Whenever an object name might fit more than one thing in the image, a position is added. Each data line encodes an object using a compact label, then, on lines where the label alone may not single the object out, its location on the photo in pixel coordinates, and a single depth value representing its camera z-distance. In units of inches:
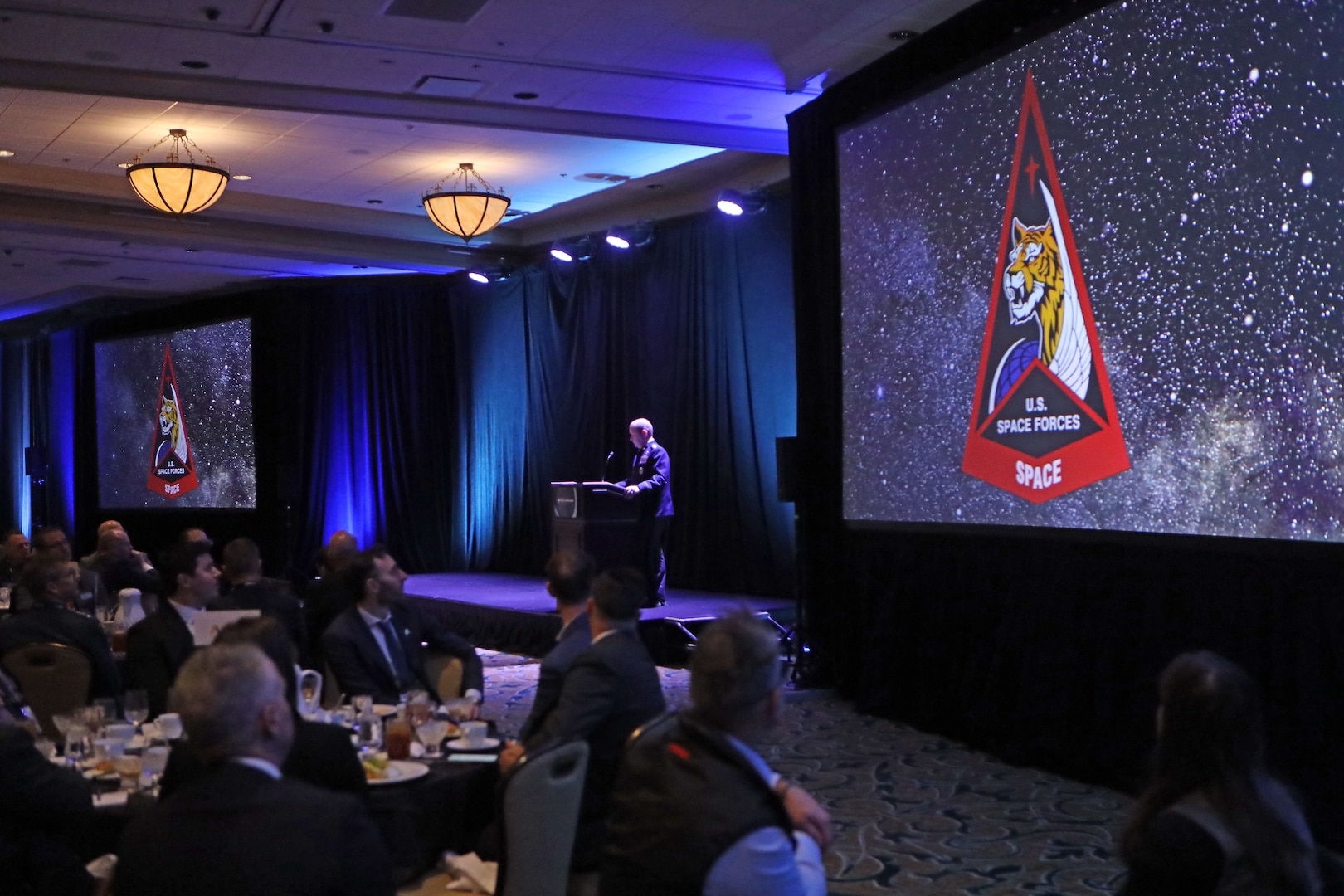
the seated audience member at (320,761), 101.2
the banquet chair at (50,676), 185.0
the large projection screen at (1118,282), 181.5
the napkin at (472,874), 137.8
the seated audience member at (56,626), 189.8
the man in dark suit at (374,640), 175.0
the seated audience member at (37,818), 117.0
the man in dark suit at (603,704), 135.0
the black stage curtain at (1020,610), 183.5
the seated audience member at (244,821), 72.5
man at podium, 388.2
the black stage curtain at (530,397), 430.0
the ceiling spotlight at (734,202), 378.0
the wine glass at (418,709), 149.6
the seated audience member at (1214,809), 70.0
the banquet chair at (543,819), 113.7
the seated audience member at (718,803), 72.9
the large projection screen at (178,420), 624.7
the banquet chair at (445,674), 197.2
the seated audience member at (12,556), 330.5
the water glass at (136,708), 151.4
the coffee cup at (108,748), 138.9
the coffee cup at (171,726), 143.3
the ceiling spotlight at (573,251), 501.4
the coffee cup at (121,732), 146.6
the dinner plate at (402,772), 129.0
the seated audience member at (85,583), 272.1
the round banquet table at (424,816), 124.2
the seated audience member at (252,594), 201.3
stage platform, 360.8
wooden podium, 388.2
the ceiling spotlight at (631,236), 465.7
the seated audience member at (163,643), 175.3
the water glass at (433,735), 140.9
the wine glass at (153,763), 133.0
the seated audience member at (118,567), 290.7
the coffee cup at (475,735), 143.6
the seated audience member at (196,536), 196.7
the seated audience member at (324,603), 219.5
